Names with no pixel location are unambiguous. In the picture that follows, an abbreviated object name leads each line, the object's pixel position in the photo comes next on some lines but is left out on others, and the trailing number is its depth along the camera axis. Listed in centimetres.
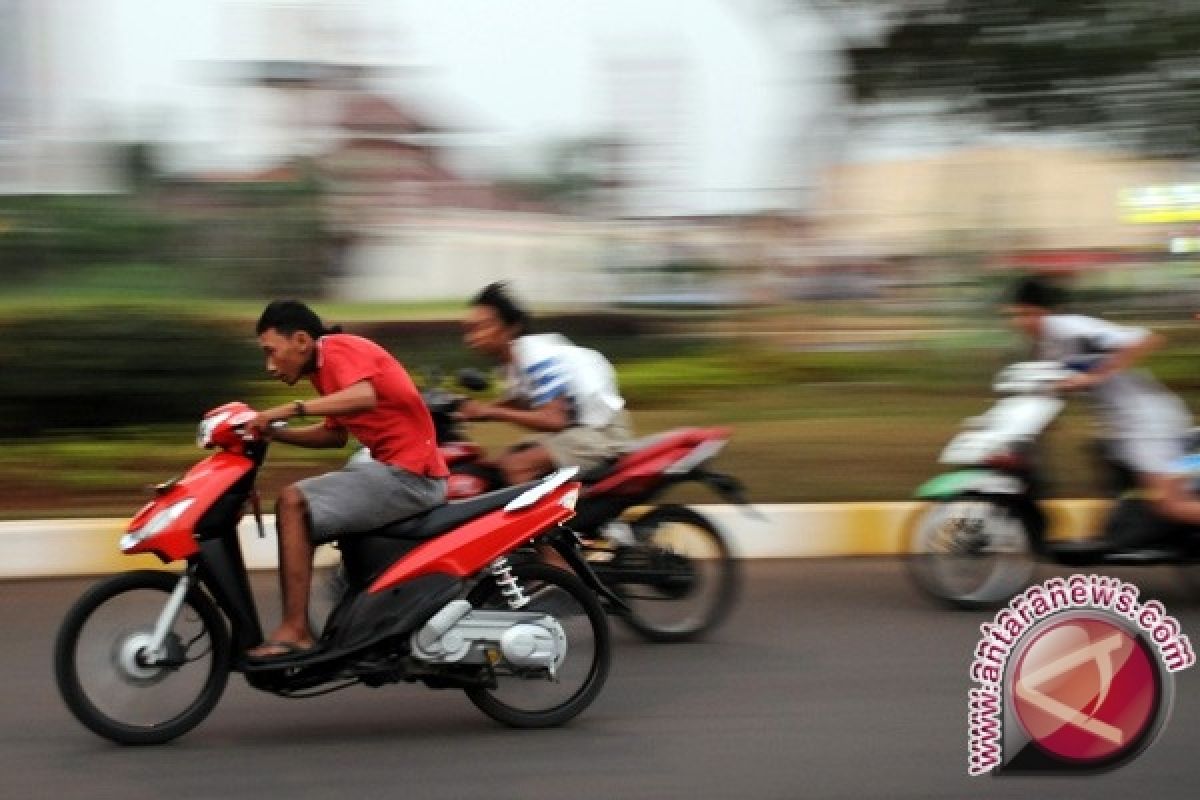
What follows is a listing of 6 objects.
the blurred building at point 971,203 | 1382
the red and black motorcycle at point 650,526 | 714
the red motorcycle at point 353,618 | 556
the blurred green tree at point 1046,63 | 1173
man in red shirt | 566
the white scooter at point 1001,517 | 772
